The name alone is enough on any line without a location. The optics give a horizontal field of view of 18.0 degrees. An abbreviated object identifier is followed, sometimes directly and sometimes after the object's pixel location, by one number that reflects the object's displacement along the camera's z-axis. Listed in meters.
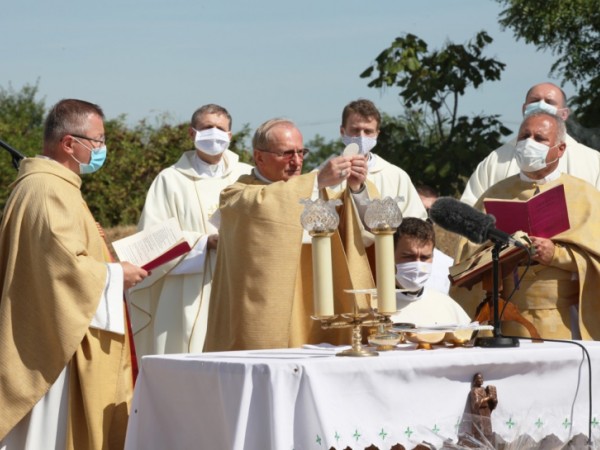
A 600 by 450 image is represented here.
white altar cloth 6.80
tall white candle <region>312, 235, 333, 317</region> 7.30
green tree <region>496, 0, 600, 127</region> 28.97
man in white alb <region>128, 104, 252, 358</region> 13.12
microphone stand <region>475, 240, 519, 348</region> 7.82
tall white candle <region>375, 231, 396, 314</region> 7.36
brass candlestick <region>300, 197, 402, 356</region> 7.32
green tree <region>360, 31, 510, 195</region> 19.44
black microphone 7.72
